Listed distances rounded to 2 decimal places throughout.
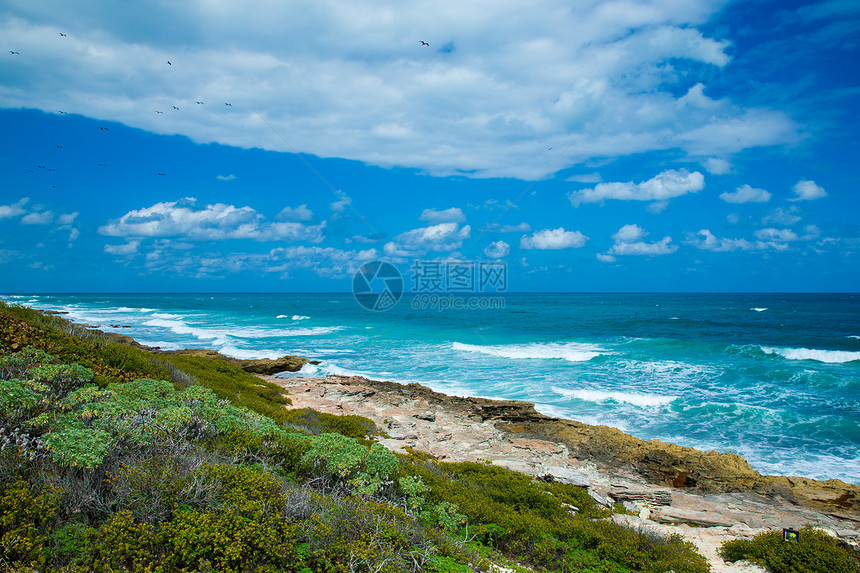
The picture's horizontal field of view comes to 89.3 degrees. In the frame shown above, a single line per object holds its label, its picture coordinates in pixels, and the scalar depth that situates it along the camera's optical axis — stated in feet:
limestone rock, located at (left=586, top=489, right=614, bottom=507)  28.84
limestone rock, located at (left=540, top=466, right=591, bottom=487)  32.14
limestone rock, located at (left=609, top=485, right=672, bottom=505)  31.14
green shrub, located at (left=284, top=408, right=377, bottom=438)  35.87
